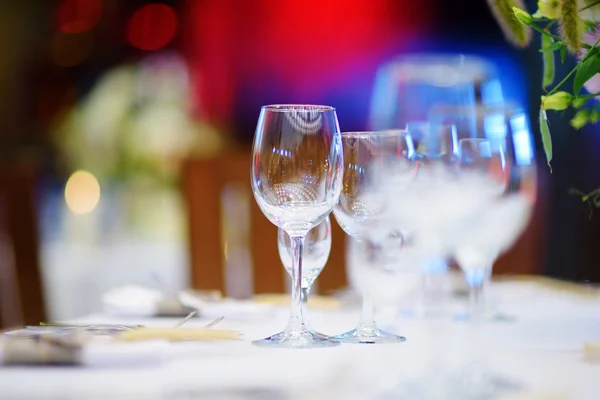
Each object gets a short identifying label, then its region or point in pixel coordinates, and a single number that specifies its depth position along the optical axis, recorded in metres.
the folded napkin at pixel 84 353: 1.29
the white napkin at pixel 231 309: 1.58
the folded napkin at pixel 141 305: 1.60
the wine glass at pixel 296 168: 1.37
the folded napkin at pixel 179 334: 1.35
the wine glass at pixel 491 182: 1.50
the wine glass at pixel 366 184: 1.43
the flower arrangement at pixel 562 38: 1.29
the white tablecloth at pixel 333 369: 1.22
